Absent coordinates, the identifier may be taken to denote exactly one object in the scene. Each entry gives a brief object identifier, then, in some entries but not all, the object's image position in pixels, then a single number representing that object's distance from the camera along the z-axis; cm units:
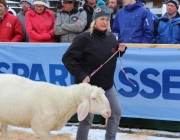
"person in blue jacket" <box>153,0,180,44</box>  1089
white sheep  725
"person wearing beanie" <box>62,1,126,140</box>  784
